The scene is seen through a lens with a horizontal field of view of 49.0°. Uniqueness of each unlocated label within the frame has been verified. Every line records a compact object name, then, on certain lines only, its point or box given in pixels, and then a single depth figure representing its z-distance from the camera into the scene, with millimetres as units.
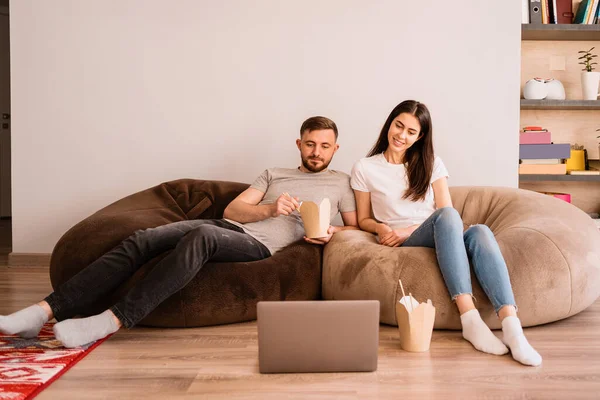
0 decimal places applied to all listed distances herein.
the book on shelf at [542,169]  3930
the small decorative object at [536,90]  3943
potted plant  3937
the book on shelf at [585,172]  3927
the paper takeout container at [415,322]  2137
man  2211
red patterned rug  1780
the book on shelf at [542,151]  3932
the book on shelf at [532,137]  3945
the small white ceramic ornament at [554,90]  3975
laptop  1890
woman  2330
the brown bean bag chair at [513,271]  2402
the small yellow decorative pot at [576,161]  4055
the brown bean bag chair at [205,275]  2500
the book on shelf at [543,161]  3947
